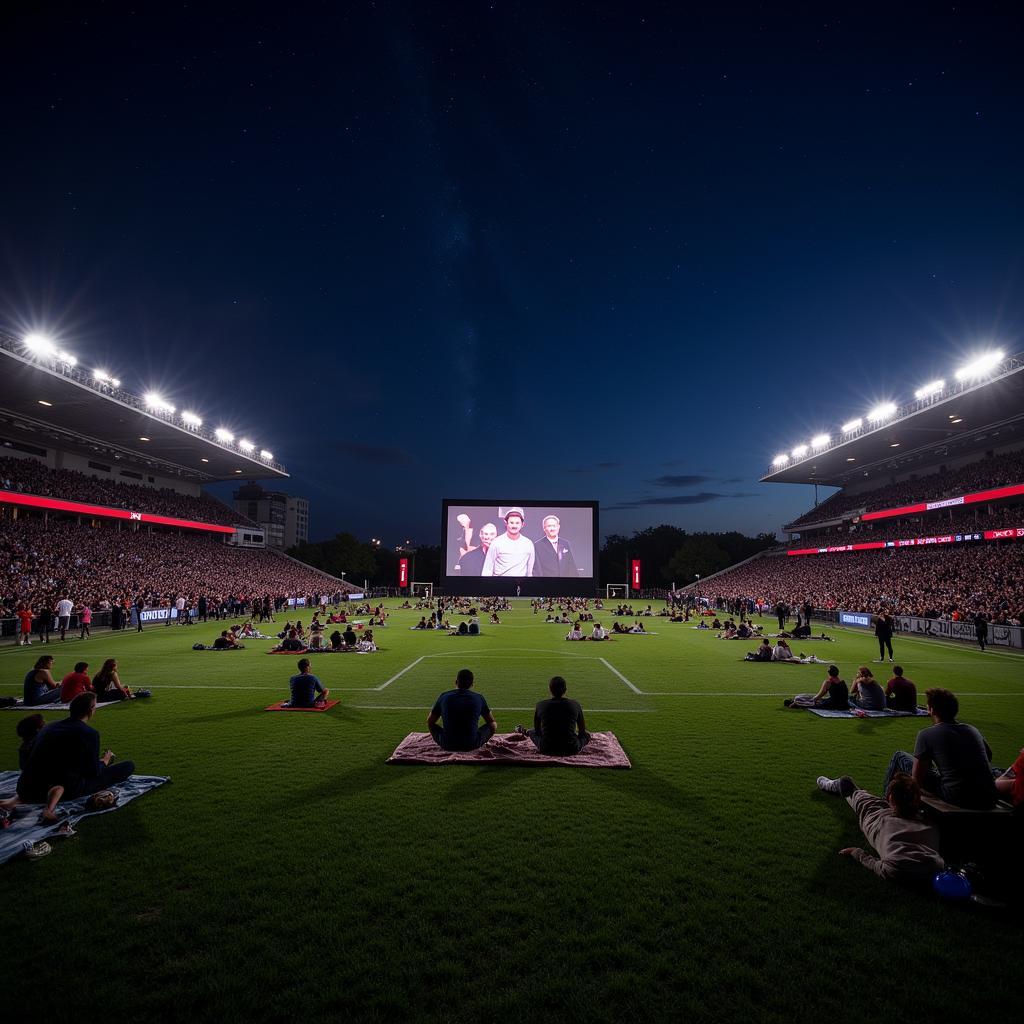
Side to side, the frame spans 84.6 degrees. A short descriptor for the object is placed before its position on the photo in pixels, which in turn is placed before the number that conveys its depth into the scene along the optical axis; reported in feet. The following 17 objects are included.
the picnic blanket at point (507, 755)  24.94
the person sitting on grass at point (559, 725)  25.63
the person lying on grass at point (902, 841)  14.93
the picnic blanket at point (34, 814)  16.46
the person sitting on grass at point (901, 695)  34.83
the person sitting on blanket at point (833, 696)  35.64
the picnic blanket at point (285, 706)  35.99
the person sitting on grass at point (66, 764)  19.19
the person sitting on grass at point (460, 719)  25.85
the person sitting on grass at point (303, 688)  36.17
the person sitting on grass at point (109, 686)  36.83
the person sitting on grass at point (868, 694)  35.60
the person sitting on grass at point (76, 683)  32.86
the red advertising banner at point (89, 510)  120.57
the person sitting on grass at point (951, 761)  16.69
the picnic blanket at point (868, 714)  34.50
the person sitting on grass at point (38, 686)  35.09
